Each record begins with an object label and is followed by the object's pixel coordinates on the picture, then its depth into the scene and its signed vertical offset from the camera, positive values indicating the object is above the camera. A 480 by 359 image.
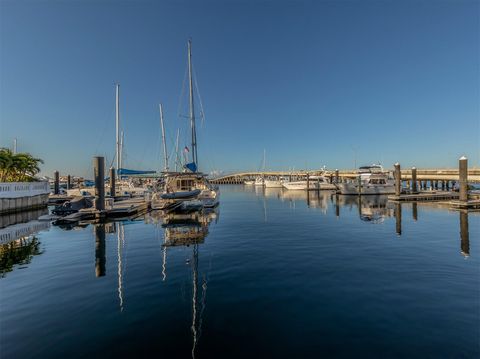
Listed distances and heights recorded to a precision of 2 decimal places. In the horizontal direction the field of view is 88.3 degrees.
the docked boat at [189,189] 28.14 -0.90
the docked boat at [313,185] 76.06 -1.60
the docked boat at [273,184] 103.10 -1.51
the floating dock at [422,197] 39.99 -3.25
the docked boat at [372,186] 53.31 -1.52
